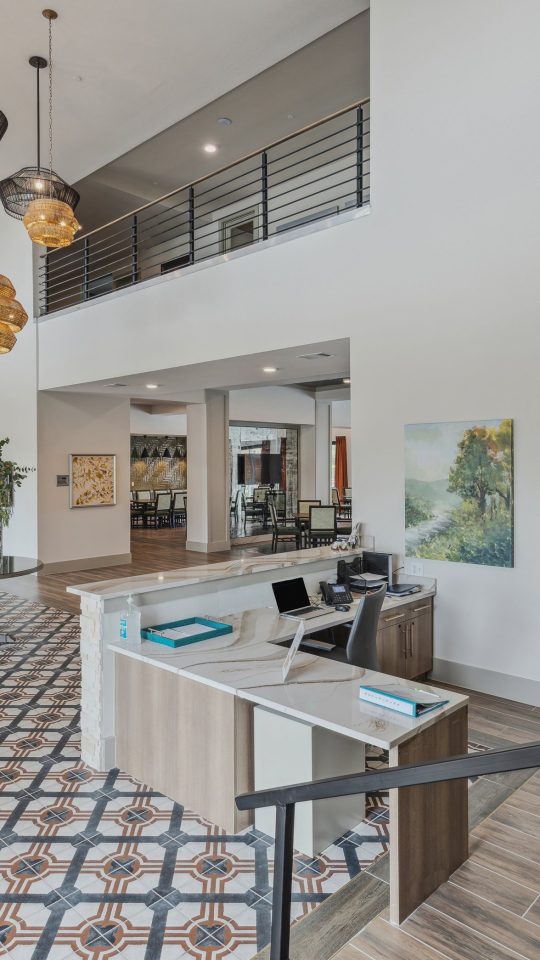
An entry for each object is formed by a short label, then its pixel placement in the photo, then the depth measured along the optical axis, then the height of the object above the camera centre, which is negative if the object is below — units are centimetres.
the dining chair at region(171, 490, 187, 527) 1761 -89
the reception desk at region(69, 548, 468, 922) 238 -113
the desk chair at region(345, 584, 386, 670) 343 -89
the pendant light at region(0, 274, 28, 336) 596 +165
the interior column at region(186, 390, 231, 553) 1214 +7
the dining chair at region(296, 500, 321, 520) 1252 -63
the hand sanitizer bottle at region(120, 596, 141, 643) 347 -84
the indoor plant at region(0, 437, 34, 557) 709 -9
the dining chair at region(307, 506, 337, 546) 1092 -83
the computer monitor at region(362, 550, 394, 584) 502 -72
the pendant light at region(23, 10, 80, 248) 543 +230
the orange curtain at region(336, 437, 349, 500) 1880 +33
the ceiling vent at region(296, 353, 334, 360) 638 +127
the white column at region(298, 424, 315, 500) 1560 +37
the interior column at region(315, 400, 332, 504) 1566 +68
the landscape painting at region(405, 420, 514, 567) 445 -12
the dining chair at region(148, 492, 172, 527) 1620 -78
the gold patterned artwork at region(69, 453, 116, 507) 1018 -4
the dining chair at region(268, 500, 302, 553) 1198 -108
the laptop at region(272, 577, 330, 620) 405 -83
